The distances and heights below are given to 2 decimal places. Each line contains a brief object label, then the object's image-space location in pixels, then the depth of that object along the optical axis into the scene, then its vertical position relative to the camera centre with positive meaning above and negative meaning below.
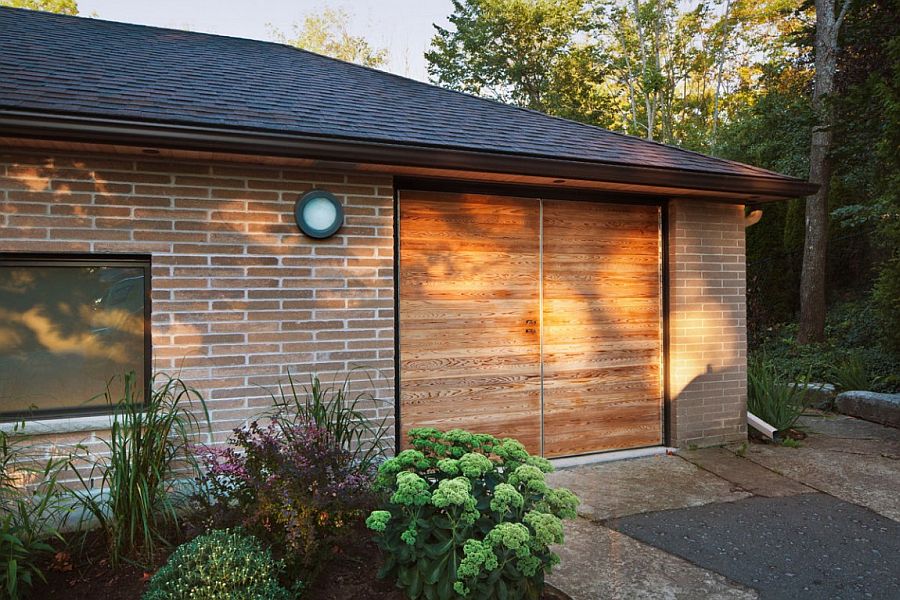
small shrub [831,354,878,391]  7.62 -0.93
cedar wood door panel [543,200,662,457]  5.24 -0.22
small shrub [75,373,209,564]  3.03 -0.93
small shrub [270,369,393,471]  3.74 -0.71
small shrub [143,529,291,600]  2.42 -1.10
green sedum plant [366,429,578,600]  2.46 -0.95
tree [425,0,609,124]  21.97 +9.13
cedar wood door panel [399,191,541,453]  4.79 -0.09
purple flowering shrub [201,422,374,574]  2.80 -0.90
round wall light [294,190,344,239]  4.24 +0.62
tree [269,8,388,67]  26.56 +11.74
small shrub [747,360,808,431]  5.94 -0.97
